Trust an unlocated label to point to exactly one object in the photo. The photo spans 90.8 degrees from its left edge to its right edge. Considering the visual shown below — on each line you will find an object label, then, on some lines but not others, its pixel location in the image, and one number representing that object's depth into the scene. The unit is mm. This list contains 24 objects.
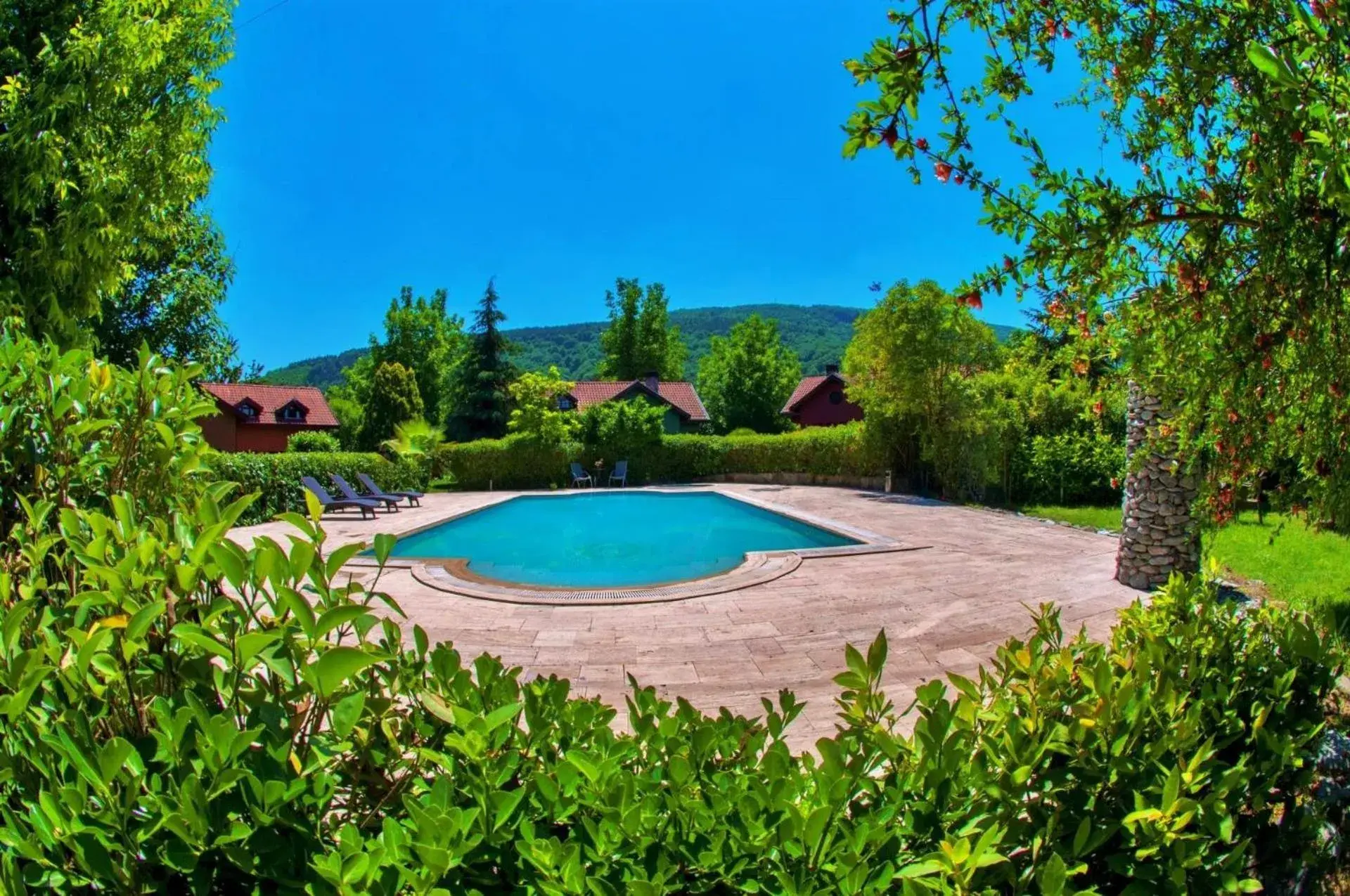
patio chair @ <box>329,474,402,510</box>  15670
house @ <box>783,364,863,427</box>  41906
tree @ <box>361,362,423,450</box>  32562
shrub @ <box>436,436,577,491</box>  22516
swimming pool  10523
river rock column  6613
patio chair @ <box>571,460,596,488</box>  21984
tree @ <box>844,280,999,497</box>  16312
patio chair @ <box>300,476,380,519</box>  14648
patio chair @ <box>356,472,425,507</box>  17234
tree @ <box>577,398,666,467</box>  22812
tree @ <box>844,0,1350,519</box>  1849
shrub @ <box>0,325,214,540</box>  1842
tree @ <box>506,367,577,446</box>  22359
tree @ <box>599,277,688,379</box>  52625
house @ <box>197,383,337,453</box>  36781
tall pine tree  31703
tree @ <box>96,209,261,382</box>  17406
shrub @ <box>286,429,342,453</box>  31734
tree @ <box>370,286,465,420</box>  44844
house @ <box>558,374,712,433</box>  40531
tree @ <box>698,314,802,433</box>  47031
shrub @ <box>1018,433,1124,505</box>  15047
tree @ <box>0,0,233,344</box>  4445
